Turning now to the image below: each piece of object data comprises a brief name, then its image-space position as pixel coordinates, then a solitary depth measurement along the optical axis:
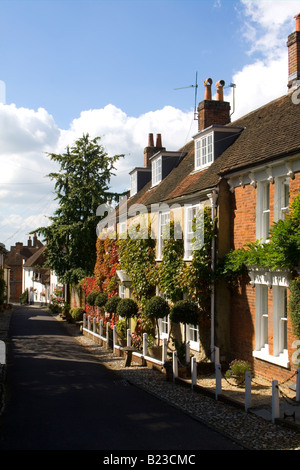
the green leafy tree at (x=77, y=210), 35.09
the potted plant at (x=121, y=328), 22.53
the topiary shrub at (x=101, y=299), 26.20
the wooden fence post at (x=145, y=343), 17.77
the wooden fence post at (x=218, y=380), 11.95
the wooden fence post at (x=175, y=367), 14.66
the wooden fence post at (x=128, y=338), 19.17
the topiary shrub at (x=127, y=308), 20.83
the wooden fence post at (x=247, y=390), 10.59
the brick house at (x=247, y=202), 12.75
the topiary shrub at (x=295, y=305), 11.20
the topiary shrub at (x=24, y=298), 75.63
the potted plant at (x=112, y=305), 23.45
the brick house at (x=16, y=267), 87.75
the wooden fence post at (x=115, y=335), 21.36
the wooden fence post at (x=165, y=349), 16.08
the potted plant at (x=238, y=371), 12.88
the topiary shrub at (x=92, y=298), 28.02
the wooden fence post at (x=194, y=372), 13.52
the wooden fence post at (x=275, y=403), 9.73
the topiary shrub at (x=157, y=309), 17.67
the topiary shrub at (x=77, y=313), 33.97
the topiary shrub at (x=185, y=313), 15.48
